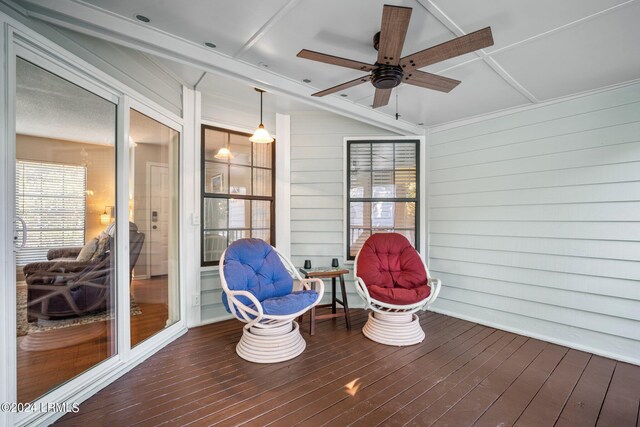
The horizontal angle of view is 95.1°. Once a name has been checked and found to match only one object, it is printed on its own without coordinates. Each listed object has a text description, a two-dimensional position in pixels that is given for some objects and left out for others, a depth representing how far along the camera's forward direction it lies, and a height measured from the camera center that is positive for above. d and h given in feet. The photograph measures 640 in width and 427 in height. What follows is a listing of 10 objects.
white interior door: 9.25 -0.28
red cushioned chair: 9.77 -2.72
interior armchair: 6.18 -1.61
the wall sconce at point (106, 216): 7.36 -0.15
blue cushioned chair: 8.43 -2.73
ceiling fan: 5.02 +3.20
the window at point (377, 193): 13.57 +0.86
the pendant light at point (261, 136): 10.56 +2.72
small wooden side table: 10.92 -2.65
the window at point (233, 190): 11.41 +0.85
